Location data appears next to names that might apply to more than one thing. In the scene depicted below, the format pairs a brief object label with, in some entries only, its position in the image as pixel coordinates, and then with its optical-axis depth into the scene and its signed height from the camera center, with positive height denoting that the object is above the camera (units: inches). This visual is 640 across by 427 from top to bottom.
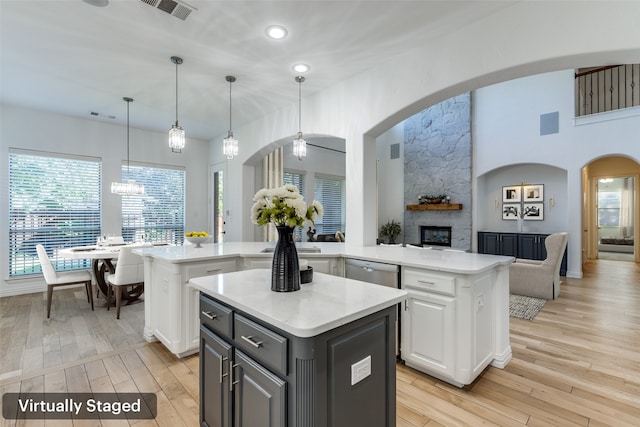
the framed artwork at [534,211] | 279.1 +2.7
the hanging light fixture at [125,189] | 187.6 +15.6
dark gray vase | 61.3 -10.7
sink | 123.3 -15.8
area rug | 153.9 -52.3
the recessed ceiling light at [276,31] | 103.1 +64.9
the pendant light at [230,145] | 141.1 +32.8
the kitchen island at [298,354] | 43.6 -23.7
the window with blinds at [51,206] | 189.5 +4.7
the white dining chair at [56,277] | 149.9 -34.2
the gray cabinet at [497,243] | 276.4 -28.3
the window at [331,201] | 322.7 +13.9
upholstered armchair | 179.6 -37.4
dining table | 154.1 -27.7
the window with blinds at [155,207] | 230.9 +5.1
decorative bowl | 144.5 -13.1
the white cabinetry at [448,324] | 87.1 -34.3
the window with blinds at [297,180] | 287.7 +33.5
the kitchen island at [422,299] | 87.8 -28.3
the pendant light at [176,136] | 124.1 +32.6
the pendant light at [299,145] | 143.6 +33.5
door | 243.3 +10.4
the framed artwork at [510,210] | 290.8 +3.8
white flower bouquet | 61.7 +1.2
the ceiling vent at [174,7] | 89.3 +64.1
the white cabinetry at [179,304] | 107.1 -33.6
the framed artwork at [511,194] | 290.8 +20.0
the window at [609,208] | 386.6 +7.9
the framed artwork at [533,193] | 279.7 +19.9
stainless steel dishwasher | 101.3 -21.6
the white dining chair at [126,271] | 148.3 -29.7
